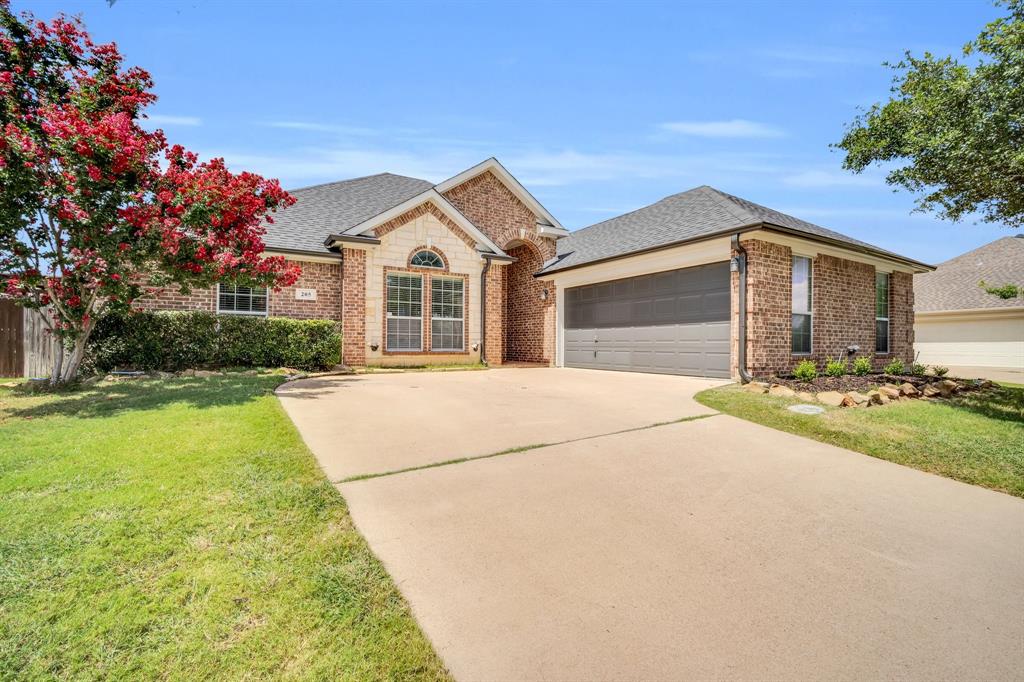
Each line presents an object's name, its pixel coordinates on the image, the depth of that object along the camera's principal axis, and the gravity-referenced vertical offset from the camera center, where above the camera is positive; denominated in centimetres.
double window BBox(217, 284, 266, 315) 1227 +97
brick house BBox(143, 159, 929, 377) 1067 +148
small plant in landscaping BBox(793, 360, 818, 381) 998 -71
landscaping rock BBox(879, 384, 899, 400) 840 -98
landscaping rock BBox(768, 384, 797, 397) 805 -95
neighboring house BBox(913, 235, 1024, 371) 1902 +110
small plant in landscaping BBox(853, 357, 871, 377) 1113 -67
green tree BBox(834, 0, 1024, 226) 733 +372
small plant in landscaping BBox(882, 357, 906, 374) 1192 -74
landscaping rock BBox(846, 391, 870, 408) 757 -103
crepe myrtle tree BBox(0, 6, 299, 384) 719 +234
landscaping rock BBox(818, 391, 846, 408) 757 -100
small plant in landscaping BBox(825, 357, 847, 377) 1049 -68
